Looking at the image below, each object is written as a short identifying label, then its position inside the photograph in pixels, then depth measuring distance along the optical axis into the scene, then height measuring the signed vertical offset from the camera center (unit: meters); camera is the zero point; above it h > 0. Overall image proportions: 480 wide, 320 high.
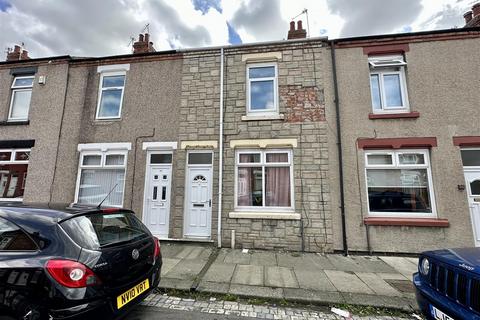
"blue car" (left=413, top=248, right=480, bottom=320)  2.13 -0.97
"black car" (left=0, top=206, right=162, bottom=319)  2.07 -0.76
